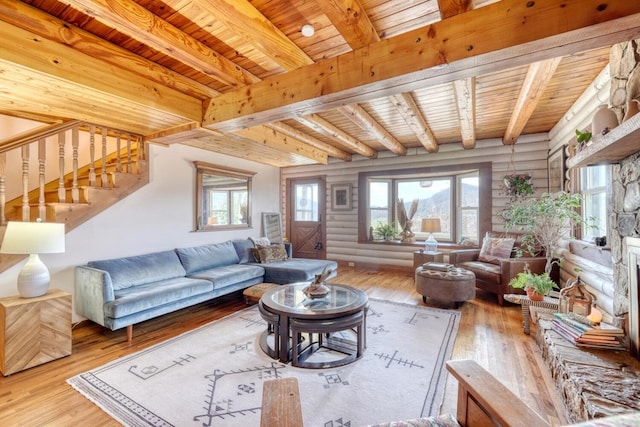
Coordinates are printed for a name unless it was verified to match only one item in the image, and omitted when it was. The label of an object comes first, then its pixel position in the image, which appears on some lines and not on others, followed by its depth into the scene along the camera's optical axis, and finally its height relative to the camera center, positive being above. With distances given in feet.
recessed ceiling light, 6.47 +4.26
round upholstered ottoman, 11.93 -3.05
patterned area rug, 5.97 -4.15
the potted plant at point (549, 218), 9.86 -0.17
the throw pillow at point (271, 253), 16.01 -2.22
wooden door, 22.45 -0.19
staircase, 8.87 +1.61
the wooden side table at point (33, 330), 7.44 -3.15
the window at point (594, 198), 9.52 +0.54
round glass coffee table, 7.70 -3.01
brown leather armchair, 12.50 -2.63
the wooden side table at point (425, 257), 16.43 -2.52
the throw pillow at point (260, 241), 17.09 -1.64
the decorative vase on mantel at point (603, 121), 6.35 +2.10
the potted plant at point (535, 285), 9.68 -2.46
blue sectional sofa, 9.39 -2.70
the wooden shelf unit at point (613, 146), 4.85 +1.35
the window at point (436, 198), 17.28 +1.09
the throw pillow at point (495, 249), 14.25 -1.83
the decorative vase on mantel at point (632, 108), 5.63 +2.10
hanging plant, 15.26 +1.58
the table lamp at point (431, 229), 16.87 -0.89
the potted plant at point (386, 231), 20.11 -1.20
